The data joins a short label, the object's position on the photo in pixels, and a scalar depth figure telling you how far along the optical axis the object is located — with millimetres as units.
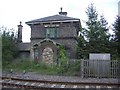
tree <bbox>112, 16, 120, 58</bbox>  12332
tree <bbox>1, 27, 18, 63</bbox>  13297
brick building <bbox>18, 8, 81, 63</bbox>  14002
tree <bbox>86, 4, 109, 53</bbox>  12018
